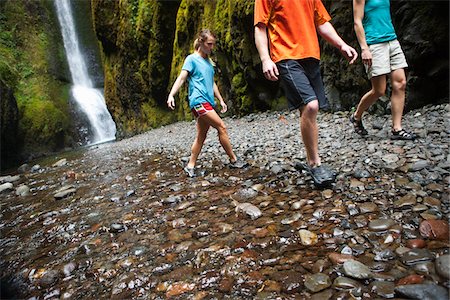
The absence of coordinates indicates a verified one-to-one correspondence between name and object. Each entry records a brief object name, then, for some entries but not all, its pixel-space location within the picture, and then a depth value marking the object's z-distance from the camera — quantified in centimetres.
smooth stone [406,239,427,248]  190
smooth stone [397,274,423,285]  159
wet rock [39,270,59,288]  222
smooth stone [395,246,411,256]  186
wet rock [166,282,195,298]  187
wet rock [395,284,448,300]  145
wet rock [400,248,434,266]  175
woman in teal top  405
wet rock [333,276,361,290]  165
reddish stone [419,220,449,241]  195
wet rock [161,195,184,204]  358
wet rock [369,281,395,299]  155
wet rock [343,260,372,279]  171
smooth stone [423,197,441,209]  231
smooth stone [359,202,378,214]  245
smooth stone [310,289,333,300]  161
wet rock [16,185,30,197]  572
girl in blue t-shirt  436
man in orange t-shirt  300
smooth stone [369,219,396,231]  216
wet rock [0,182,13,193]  634
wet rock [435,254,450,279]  158
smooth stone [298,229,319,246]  218
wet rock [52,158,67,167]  949
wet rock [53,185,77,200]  480
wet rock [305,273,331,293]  169
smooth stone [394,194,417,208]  240
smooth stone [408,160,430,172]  294
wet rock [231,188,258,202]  328
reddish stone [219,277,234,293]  183
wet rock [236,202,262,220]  278
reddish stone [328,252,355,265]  189
